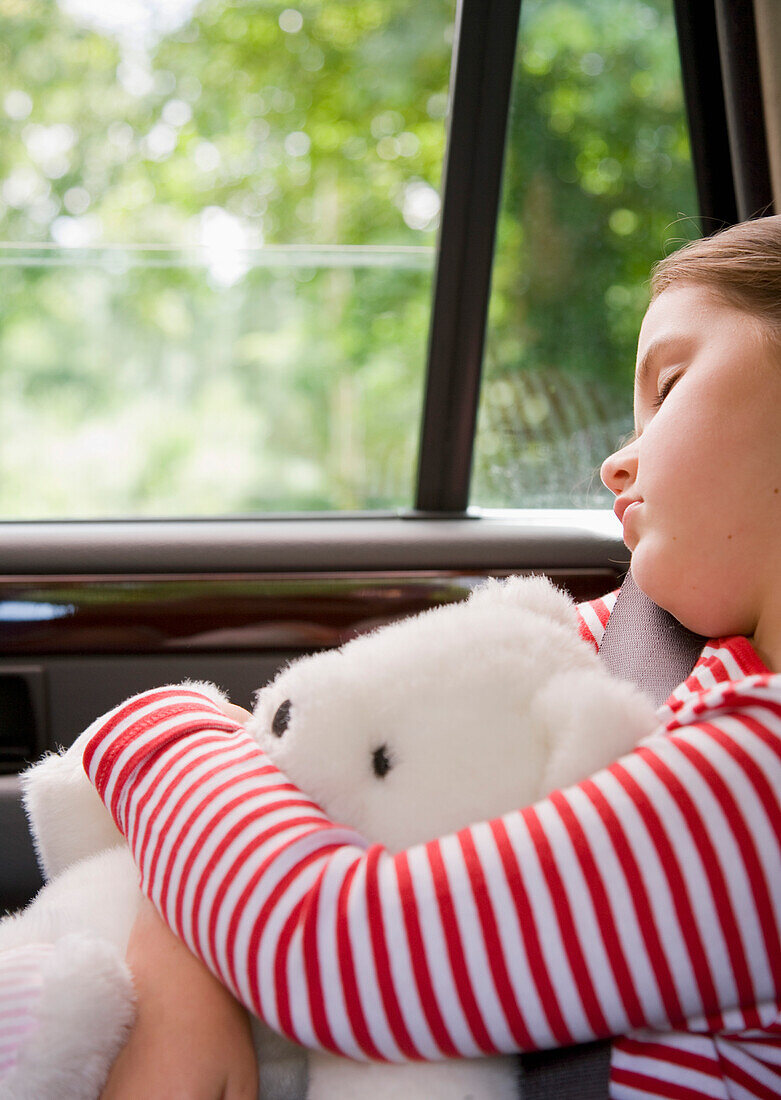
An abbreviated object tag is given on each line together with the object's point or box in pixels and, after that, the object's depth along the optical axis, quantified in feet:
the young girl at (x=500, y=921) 1.83
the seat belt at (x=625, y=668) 2.07
